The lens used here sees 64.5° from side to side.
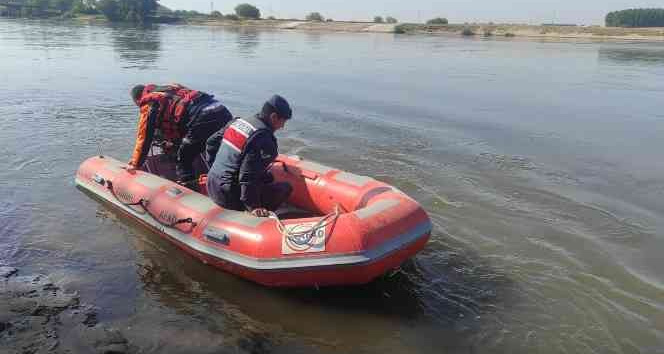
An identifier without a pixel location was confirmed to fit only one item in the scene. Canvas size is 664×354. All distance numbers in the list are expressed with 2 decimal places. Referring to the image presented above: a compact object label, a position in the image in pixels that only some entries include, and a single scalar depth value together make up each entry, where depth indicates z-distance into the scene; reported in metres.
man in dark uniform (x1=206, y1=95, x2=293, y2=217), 4.12
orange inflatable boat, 3.79
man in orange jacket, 5.23
